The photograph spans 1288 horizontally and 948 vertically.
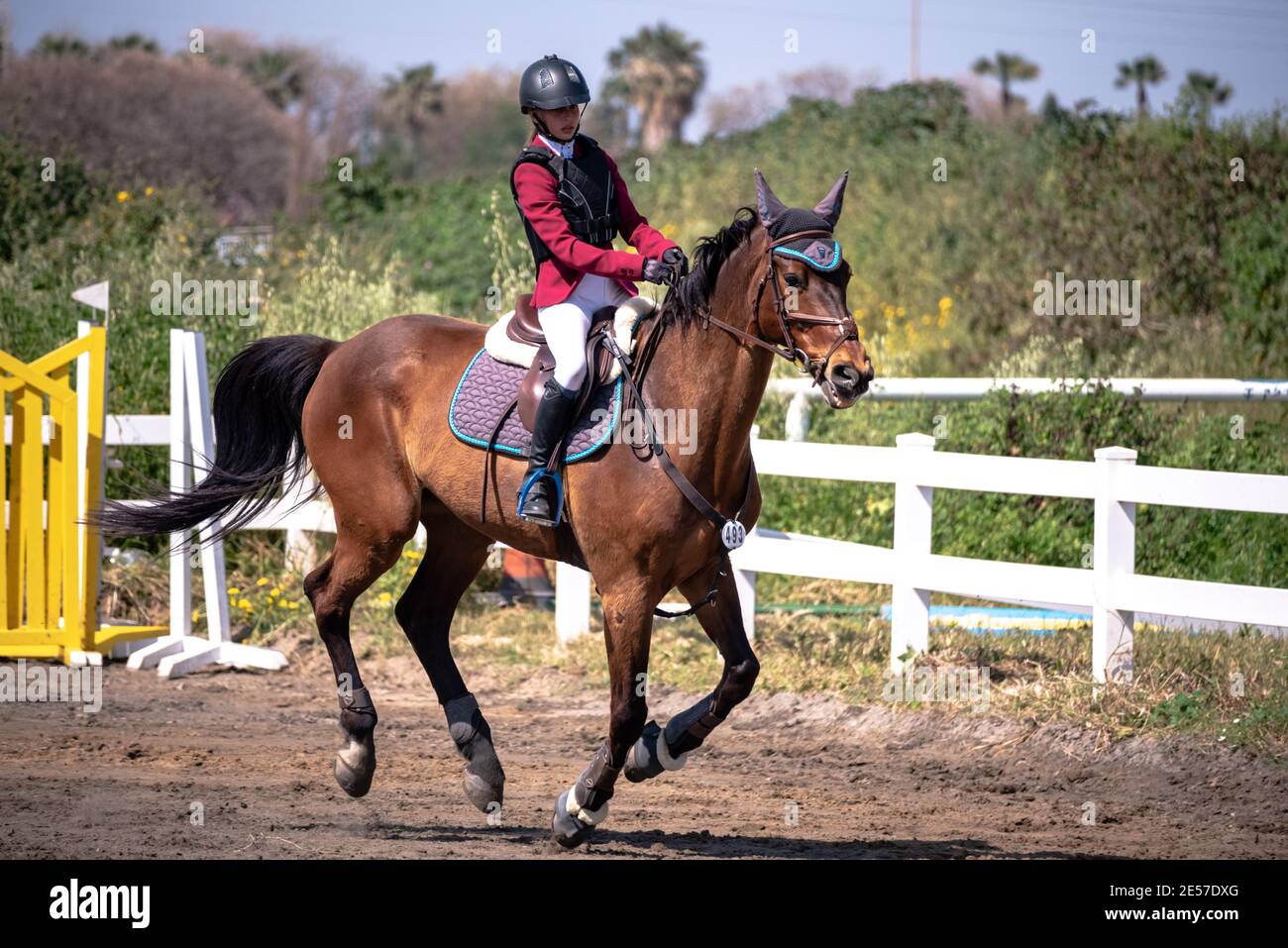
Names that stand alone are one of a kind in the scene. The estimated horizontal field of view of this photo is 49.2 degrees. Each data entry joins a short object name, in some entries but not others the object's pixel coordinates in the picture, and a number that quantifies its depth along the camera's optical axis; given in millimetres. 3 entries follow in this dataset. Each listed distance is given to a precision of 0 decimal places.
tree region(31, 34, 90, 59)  38250
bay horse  5375
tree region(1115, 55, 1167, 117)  32719
